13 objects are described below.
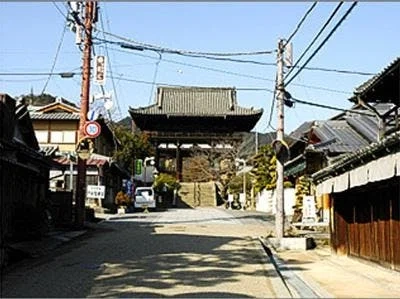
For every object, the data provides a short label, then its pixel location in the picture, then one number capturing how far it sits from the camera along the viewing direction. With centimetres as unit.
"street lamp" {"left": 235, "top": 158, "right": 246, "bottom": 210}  5559
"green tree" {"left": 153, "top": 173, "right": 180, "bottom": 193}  5462
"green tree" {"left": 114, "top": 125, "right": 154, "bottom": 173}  5622
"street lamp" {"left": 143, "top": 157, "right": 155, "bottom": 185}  5862
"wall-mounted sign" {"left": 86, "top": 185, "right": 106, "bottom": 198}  3447
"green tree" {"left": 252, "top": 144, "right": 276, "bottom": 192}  4206
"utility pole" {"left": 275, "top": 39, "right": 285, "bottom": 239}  1998
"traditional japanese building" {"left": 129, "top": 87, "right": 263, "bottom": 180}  6091
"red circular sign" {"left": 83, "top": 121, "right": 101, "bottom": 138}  2416
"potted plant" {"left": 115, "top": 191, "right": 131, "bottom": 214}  4131
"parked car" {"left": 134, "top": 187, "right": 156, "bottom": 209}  4525
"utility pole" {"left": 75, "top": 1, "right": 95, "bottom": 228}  2455
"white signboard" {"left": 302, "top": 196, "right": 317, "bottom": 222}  2564
